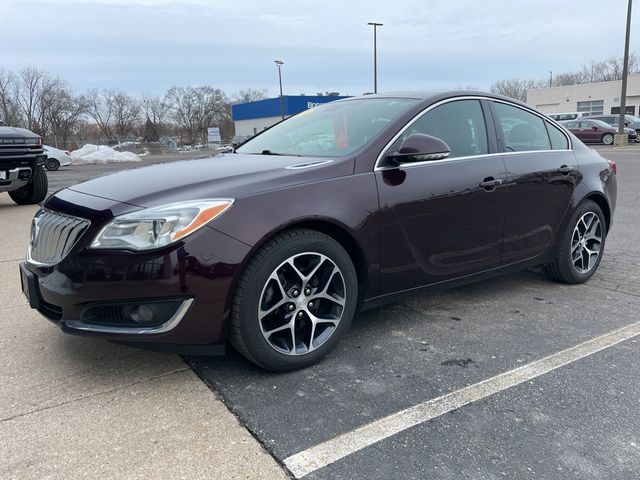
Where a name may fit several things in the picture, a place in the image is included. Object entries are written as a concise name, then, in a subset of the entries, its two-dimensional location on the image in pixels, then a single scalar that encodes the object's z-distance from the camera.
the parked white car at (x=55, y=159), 25.02
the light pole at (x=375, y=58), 37.47
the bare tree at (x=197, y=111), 86.81
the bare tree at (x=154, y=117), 77.88
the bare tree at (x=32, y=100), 63.65
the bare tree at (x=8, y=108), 56.88
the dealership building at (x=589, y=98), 60.16
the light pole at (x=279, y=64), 50.17
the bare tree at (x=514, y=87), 91.47
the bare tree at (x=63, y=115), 64.50
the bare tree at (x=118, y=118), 76.94
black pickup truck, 7.79
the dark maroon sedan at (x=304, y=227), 2.56
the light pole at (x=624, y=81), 24.73
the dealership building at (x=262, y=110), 62.31
